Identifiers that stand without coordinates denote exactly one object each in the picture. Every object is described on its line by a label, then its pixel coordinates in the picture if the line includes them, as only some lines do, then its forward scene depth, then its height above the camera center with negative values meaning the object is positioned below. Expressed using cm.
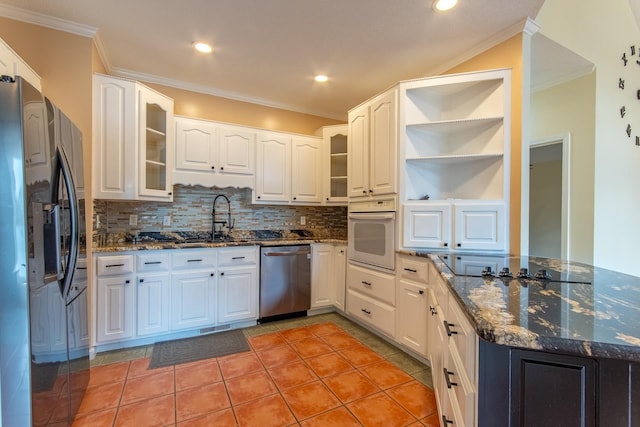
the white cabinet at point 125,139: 233 +61
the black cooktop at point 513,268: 126 -30
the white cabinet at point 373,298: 247 -83
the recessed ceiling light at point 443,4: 188 +139
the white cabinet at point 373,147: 245 +60
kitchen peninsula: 65 -36
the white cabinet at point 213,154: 288 +59
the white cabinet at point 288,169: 328 +50
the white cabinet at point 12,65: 164 +90
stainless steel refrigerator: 110 -21
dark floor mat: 227 -120
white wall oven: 245 -21
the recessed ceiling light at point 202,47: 239 +139
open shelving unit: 214 +42
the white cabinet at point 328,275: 319 -74
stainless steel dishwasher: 295 -76
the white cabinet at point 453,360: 90 -60
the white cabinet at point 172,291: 232 -74
